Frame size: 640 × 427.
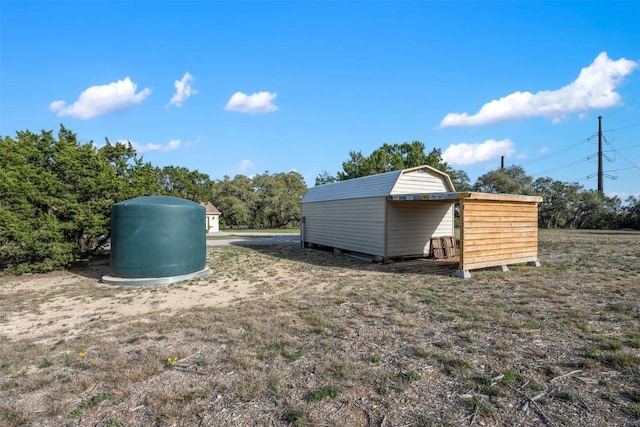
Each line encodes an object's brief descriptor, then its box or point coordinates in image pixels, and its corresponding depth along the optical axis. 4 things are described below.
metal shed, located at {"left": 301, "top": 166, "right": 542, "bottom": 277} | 8.57
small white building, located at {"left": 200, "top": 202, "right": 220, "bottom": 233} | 31.03
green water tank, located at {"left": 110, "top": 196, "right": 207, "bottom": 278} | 8.26
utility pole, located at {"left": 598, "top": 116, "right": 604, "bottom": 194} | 37.09
